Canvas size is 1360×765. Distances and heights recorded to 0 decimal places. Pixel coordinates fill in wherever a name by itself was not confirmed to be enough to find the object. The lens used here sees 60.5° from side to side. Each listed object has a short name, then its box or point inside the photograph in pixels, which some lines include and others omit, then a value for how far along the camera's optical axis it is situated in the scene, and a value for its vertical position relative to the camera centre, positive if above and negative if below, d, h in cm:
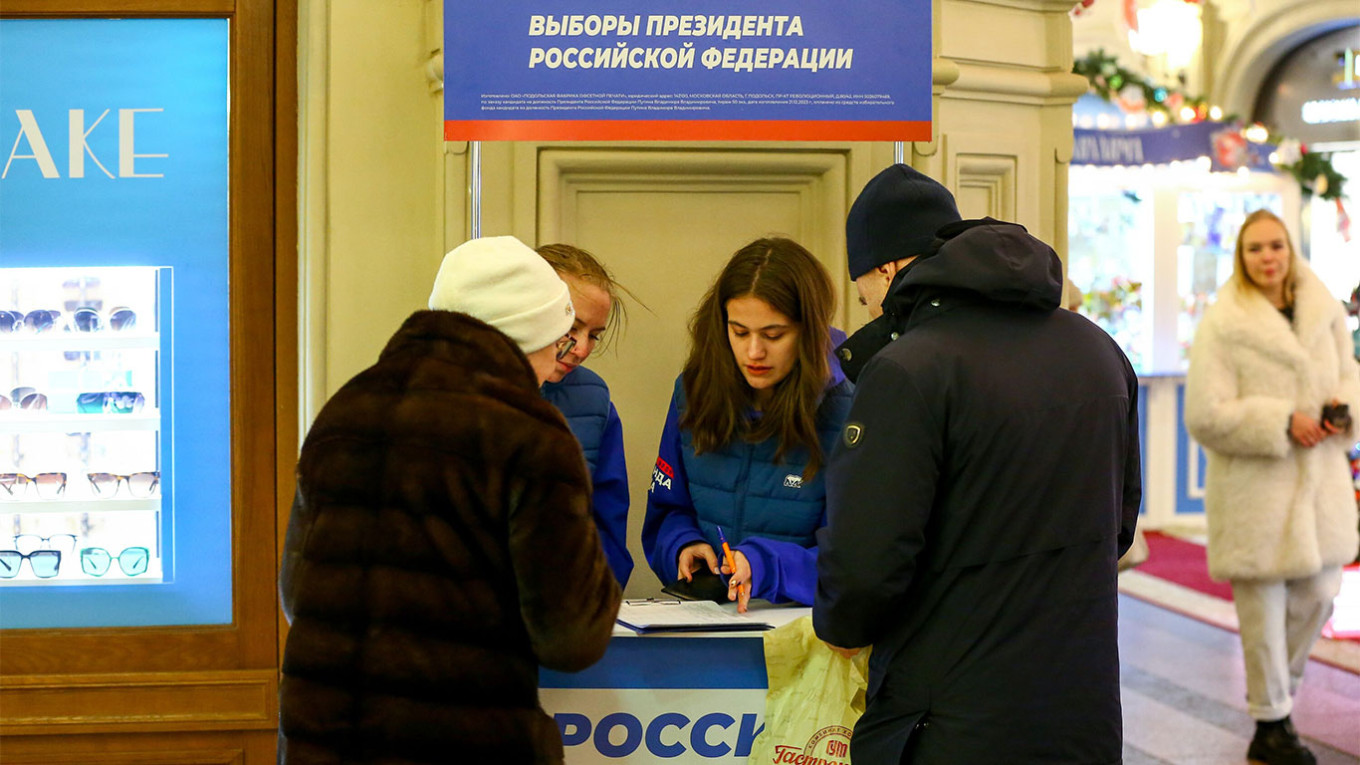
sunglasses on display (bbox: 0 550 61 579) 288 -46
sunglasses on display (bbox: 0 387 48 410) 285 -6
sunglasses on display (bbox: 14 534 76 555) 288 -41
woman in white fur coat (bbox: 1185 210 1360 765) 383 -26
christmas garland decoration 805 +195
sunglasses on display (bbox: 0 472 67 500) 285 -27
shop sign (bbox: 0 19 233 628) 285 +44
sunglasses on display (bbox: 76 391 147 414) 287 -6
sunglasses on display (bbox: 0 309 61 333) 284 +14
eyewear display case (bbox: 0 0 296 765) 285 +1
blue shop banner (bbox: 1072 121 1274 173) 820 +163
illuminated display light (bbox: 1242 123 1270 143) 849 +175
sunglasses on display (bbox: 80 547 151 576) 291 -46
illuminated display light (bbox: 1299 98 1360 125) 923 +213
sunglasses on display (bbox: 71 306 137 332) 286 +14
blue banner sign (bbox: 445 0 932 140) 243 +65
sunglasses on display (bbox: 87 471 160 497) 288 -27
